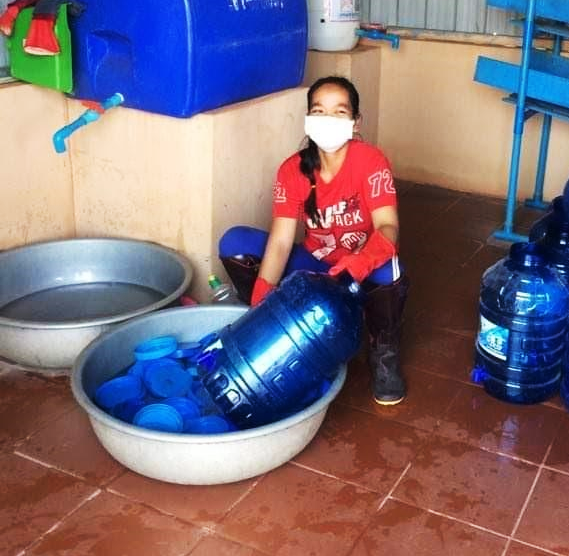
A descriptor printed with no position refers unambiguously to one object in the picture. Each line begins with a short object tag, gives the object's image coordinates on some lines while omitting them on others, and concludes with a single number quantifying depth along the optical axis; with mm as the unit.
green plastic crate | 2337
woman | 2033
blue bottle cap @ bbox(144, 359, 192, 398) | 2016
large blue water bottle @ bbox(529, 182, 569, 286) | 2314
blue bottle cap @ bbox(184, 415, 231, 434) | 1867
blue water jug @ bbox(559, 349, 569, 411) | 2105
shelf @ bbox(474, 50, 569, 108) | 2818
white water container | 3305
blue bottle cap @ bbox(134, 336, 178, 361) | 2082
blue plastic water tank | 2227
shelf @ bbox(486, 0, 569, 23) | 2818
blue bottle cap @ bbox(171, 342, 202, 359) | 2119
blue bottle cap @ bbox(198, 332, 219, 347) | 1925
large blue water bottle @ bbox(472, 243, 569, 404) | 2064
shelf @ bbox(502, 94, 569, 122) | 2895
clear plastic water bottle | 2406
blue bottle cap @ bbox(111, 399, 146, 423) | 1932
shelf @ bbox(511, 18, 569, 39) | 3068
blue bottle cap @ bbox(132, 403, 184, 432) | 1848
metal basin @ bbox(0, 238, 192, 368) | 2479
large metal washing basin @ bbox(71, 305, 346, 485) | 1669
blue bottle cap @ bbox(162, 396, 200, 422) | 1931
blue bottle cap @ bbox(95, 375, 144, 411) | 1957
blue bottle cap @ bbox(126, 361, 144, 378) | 2055
